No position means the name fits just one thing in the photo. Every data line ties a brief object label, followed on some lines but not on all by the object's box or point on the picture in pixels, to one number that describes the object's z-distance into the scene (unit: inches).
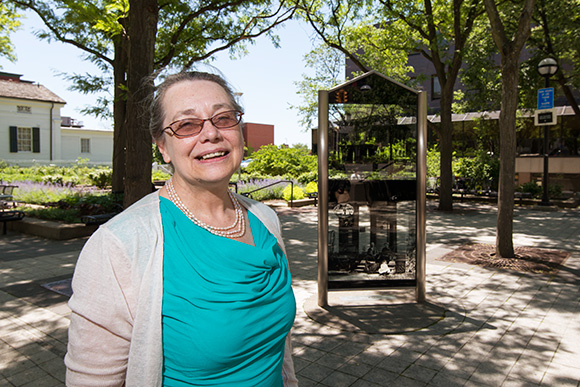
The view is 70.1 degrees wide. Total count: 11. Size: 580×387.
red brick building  2428.4
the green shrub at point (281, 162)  993.5
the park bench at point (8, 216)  418.3
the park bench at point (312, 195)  697.3
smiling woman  53.5
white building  1301.7
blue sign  485.4
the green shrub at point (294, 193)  712.4
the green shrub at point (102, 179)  909.2
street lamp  517.7
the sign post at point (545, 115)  488.4
